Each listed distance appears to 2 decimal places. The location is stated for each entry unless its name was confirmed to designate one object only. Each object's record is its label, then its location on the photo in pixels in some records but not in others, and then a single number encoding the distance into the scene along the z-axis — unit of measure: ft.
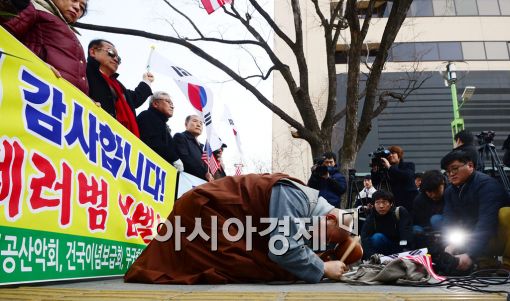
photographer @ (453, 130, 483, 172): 14.04
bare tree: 24.71
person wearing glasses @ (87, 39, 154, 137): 11.58
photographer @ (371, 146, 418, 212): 16.44
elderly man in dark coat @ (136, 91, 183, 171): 13.79
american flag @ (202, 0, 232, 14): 18.54
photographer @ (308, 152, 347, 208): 16.94
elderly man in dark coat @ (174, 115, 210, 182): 15.80
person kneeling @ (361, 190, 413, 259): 14.92
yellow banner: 6.68
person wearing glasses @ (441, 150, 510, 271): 10.57
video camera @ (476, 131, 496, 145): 15.62
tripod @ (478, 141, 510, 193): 14.51
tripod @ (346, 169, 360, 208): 19.92
